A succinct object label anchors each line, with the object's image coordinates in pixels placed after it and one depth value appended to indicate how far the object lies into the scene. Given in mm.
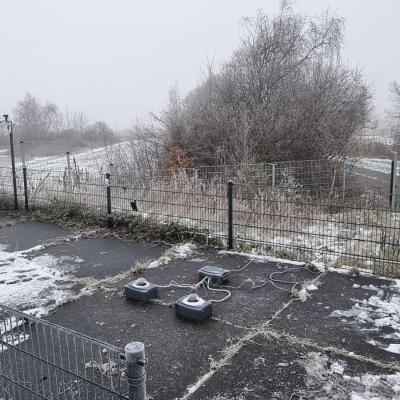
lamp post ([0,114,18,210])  9031
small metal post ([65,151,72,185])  8255
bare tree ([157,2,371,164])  11836
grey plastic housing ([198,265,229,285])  4680
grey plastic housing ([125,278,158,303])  4270
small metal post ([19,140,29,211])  8668
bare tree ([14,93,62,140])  30231
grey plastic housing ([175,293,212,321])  3795
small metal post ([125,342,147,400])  1694
